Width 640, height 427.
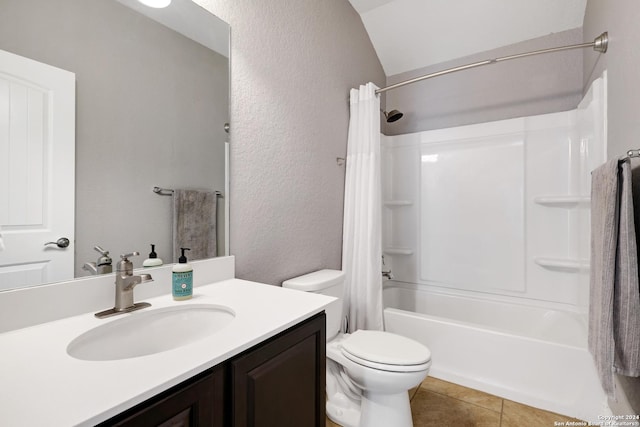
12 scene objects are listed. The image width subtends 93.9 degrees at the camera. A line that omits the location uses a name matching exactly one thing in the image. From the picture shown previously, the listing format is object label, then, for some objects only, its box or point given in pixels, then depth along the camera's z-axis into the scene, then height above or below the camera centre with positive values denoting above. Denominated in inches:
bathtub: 62.6 -32.6
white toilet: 50.7 -27.9
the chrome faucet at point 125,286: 37.2 -9.1
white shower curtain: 80.8 -0.8
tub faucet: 102.8 -20.7
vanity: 20.8 -12.6
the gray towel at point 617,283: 42.7 -10.0
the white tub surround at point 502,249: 66.9 -11.0
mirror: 36.7 +16.2
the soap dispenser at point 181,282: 41.8 -9.6
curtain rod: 62.2 +37.3
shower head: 90.0 +29.9
